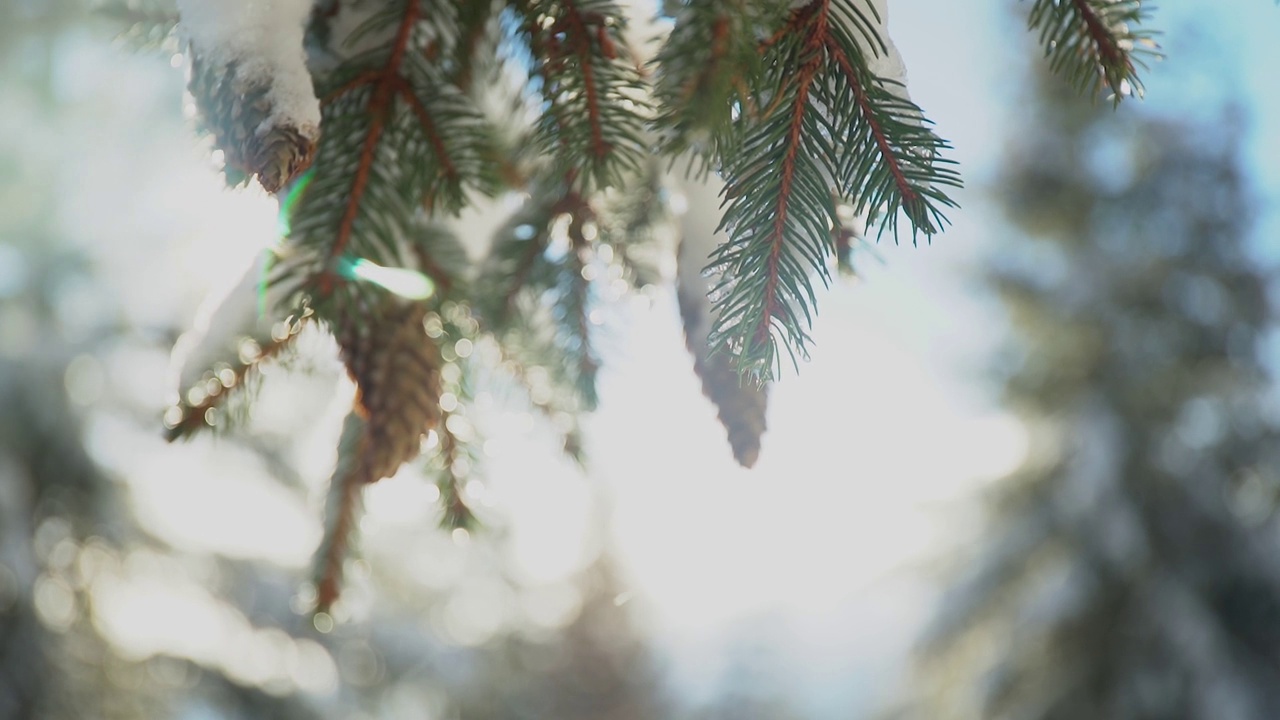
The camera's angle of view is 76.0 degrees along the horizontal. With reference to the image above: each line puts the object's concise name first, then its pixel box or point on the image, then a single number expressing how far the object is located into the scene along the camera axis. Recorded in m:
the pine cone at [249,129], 0.48
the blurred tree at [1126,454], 3.46
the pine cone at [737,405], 0.64
